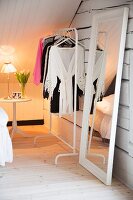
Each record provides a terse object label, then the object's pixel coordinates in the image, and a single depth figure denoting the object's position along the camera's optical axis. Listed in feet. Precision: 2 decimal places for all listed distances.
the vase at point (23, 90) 15.42
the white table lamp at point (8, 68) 15.11
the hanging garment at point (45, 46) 13.15
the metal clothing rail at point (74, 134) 12.00
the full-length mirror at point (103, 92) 10.09
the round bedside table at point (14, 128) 16.02
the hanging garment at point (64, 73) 12.30
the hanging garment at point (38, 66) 13.54
